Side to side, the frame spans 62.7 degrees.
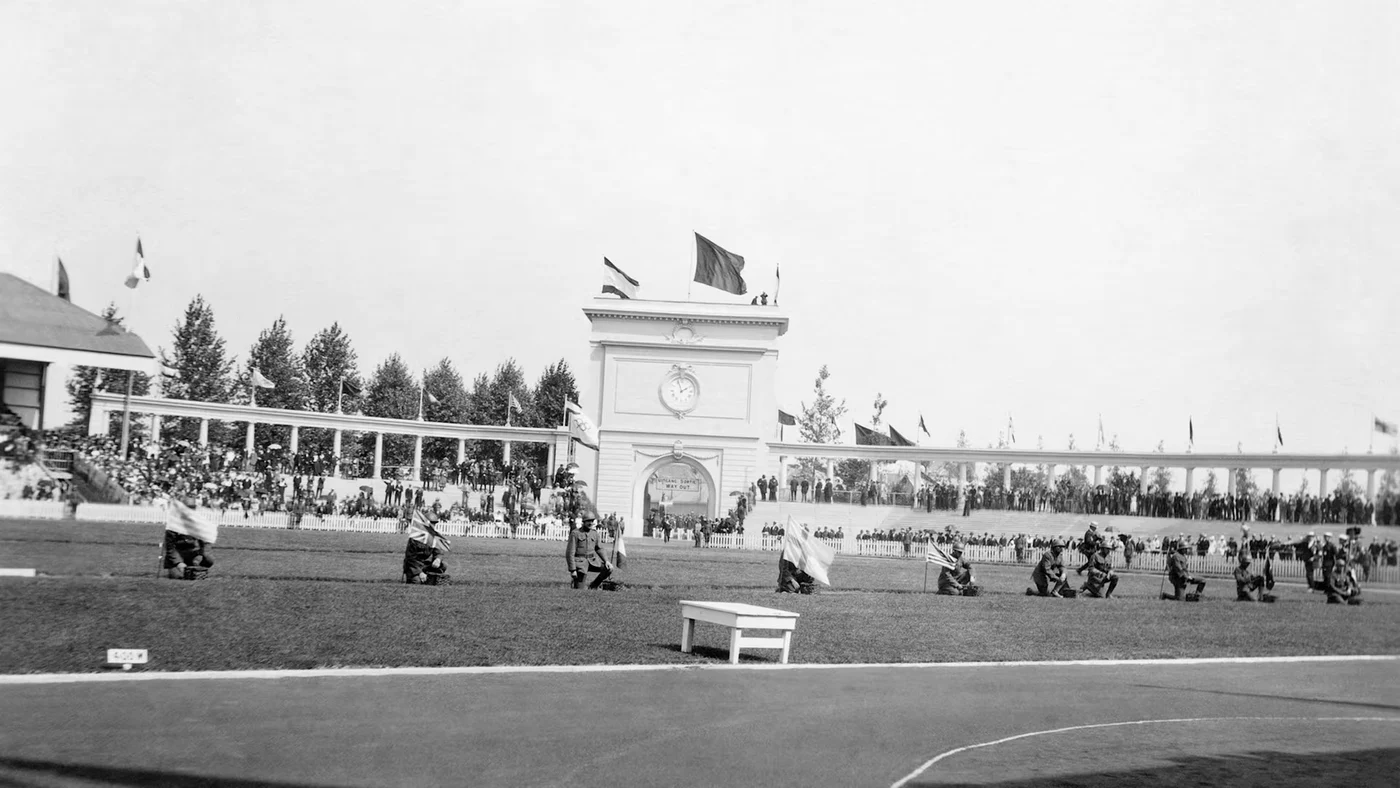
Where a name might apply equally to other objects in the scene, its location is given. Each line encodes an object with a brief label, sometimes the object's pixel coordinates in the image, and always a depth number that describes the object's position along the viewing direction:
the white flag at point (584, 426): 29.16
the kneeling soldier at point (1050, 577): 26.47
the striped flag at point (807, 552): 21.25
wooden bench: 14.97
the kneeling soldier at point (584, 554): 21.28
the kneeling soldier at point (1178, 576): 27.09
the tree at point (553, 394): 90.12
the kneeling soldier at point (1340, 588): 25.02
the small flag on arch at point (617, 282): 57.25
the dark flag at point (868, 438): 66.00
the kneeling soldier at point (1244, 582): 27.86
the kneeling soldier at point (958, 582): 25.23
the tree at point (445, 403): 78.31
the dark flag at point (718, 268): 52.03
